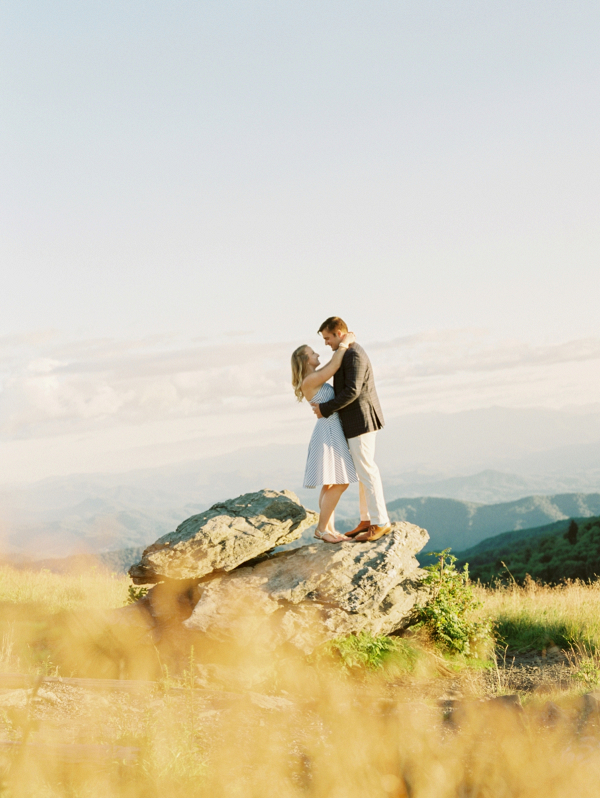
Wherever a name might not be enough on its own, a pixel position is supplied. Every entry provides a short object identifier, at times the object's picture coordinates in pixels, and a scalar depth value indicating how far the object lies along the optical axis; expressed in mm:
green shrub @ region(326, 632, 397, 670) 10195
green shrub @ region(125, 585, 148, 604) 12711
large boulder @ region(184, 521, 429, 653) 10141
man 10227
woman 10531
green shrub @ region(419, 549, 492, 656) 11430
